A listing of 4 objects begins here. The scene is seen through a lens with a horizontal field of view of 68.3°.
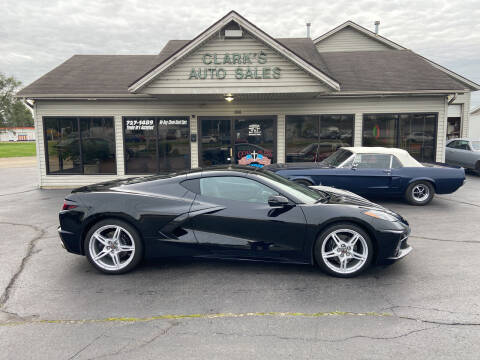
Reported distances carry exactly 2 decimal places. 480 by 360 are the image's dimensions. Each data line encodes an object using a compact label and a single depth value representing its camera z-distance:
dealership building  12.30
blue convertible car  8.70
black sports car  4.34
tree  73.06
